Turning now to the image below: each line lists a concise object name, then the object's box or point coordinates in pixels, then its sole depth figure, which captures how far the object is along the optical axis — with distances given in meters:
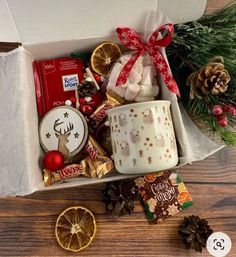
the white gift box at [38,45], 0.67
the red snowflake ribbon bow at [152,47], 0.69
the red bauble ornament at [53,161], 0.73
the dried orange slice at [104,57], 0.77
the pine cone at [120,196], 0.73
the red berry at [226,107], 0.68
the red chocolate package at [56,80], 0.80
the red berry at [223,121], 0.68
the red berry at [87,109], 0.78
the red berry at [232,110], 0.67
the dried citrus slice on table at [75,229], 0.73
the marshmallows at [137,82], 0.73
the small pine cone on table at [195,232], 0.72
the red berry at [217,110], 0.67
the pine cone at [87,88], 0.78
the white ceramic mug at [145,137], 0.65
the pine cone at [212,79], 0.65
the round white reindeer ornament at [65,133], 0.77
